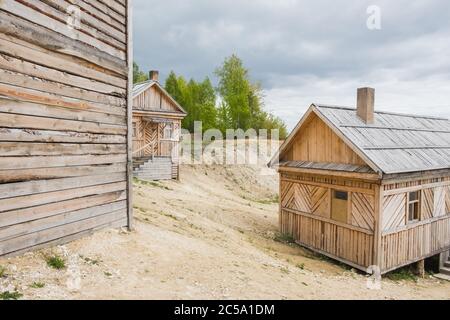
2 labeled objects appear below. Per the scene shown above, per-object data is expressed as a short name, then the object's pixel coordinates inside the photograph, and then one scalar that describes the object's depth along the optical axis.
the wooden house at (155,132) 24.23
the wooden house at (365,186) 11.30
